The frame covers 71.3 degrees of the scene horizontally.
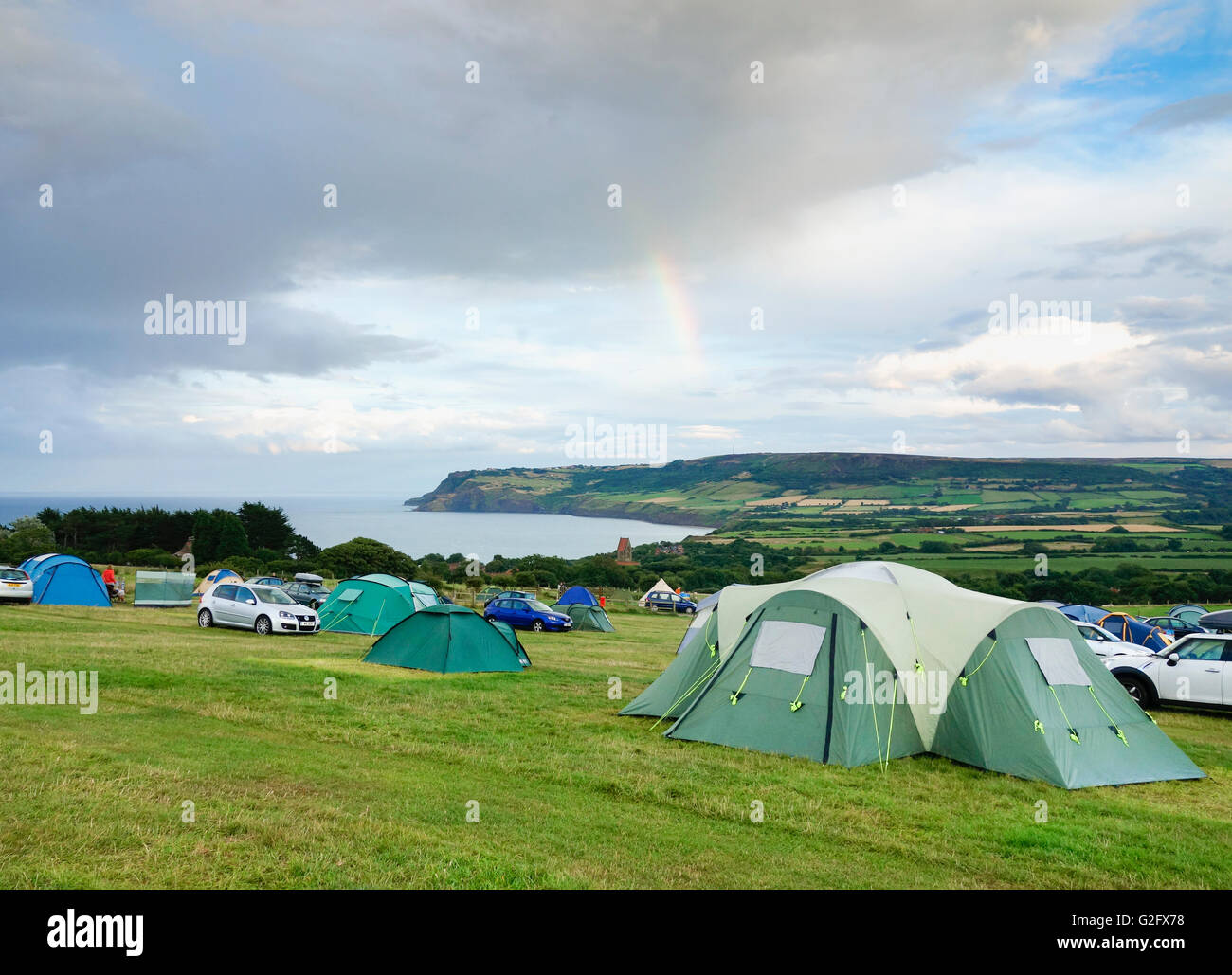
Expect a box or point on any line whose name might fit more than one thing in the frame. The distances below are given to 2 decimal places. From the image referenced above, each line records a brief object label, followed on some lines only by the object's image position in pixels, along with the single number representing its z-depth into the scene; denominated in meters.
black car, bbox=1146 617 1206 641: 29.92
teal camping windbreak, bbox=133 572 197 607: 31.58
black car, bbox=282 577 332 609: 31.48
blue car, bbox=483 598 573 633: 34.00
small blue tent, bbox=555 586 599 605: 41.28
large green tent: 11.11
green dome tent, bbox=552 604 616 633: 36.19
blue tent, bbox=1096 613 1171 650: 26.73
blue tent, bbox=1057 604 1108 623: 28.75
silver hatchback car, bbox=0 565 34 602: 27.33
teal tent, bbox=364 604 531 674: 18.83
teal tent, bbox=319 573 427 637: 27.42
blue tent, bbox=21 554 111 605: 28.75
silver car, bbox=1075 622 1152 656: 18.89
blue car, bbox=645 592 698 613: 53.28
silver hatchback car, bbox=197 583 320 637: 25.12
